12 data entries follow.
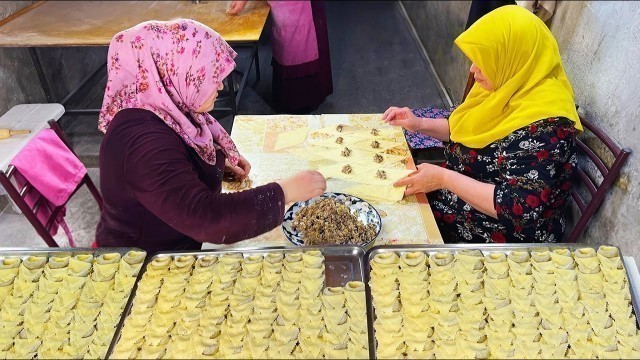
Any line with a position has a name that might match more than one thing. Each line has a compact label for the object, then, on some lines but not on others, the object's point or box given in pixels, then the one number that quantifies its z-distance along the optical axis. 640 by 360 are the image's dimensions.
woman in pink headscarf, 1.34
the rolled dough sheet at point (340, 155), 2.10
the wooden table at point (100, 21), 3.21
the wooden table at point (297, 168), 1.65
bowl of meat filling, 1.60
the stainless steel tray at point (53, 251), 1.47
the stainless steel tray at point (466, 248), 1.46
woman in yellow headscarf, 1.75
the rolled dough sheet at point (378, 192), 1.85
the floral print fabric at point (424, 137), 2.92
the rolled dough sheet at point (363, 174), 1.96
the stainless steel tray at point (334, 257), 1.42
